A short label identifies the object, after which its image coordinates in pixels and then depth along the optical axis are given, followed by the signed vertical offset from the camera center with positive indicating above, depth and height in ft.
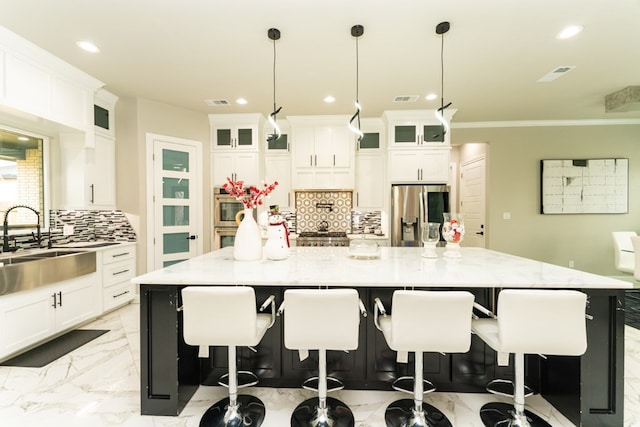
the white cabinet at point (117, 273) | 10.81 -2.63
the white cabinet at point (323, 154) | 14.85 +2.93
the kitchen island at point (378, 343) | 5.29 -2.80
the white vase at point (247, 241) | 7.01 -0.81
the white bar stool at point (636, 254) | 11.02 -1.82
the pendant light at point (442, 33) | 7.51 +4.91
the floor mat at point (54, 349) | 7.86 -4.29
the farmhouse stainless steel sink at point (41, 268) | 7.54 -1.78
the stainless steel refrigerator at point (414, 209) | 13.96 -0.03
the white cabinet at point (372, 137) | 15.19 +3.91
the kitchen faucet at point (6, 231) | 8.98 -0.71
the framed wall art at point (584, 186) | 15.34 +1.22
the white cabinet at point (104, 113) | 11.43 +4.10
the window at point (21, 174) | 9.51 +1.26
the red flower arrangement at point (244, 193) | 6.84 +0.40
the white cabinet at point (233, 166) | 14.78 +2.27
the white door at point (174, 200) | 12.76 +0.42
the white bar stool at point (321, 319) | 4.67 -1.87
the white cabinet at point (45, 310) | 7.60 -3.14
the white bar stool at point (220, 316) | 4.77 -1.85
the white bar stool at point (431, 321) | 4.57 -1.87
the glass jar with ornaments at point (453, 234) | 7.47 -0.69
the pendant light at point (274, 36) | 7.74 +4.87
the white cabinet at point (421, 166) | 14.42 +2.19
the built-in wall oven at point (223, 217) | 14.53 -0.42
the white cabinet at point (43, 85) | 8.00 +4.06
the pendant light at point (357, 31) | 7.63 +4.90
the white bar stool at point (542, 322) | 4.50 -1.85
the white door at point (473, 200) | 16.77 +0.52
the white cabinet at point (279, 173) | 15.48 +1.98
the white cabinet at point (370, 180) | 15.19 +1.56
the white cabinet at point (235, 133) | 14.74 +4.02
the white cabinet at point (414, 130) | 14.38 +4.05
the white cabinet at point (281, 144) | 15.49 +3.61
